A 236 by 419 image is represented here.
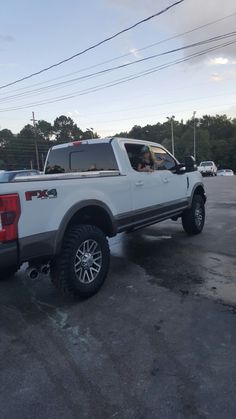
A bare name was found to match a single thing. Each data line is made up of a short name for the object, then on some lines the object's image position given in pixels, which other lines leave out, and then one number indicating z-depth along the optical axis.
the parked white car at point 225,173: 44.41
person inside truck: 5.75
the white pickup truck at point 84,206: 3.53
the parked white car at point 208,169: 39.59
